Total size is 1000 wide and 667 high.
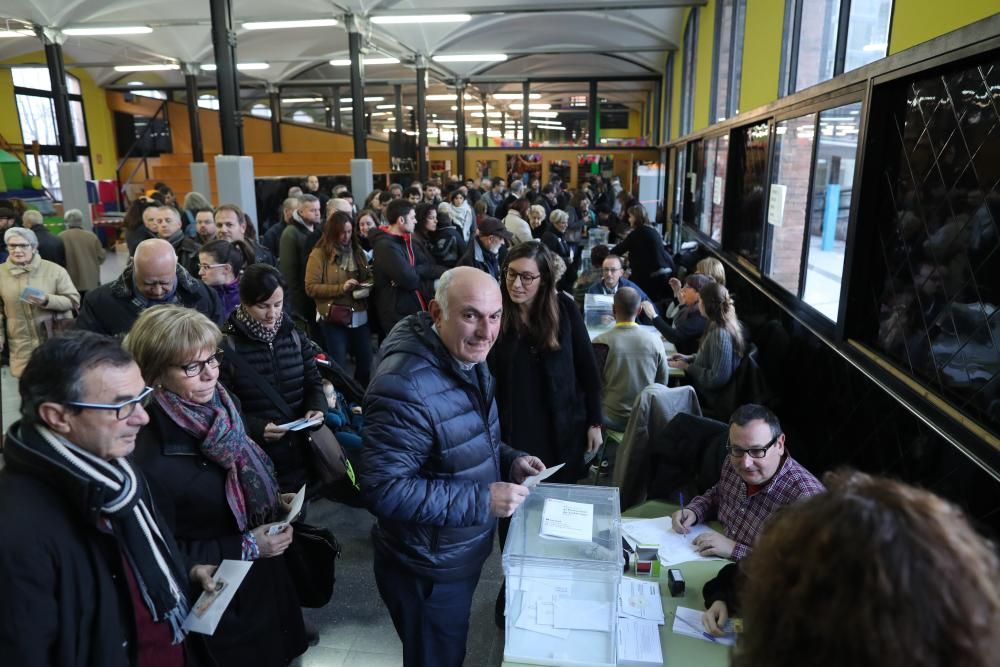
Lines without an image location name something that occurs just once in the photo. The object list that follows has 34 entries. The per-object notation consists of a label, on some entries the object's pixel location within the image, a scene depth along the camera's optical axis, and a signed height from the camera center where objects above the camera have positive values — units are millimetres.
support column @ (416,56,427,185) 15478 +1422
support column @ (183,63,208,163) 14164 +1604
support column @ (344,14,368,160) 11195 +1565
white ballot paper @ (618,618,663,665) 1825 -1295
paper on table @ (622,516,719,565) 2359 -1317
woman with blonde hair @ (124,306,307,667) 1976 -896
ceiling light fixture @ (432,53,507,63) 14464 +2664
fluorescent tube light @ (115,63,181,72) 16016 +2720
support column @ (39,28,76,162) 11203 +1484
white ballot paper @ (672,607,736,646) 1918 -1310
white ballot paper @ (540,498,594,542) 1930 -1009
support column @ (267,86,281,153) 21739 +2015
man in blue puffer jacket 1827 -817
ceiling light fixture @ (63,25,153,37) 11684 +2572
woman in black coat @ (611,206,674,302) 7168 -863
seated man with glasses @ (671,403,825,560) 2373 -1086
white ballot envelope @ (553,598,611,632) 1857 -1208
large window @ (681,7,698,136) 11758 +1949
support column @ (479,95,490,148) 21031 +1534
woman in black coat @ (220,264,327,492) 2766 -808
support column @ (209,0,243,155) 7293 +1134
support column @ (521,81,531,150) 19406 +1800
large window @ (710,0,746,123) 7457 +1444
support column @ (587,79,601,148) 19188 +1777
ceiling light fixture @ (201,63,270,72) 16234 +2830
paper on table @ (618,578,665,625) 2010 -1294
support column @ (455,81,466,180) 18375 +1097
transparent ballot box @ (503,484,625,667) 1815 -1154
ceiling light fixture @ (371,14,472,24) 10047 +2475
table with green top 1855 -1320
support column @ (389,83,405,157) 13805 +1288
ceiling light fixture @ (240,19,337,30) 11086 +2571
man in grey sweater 3885 -1061
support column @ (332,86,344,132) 22281 +2073
